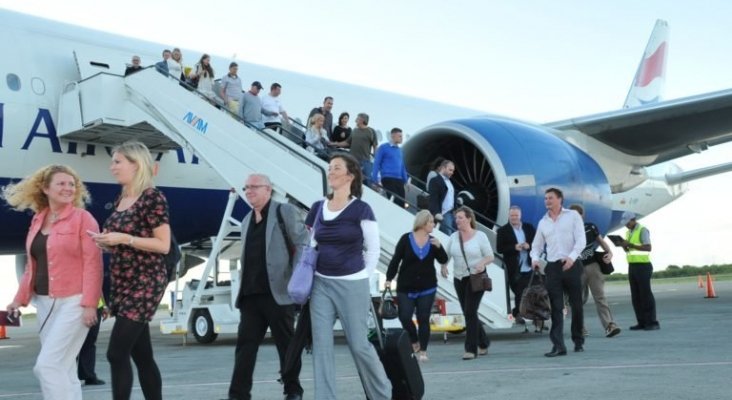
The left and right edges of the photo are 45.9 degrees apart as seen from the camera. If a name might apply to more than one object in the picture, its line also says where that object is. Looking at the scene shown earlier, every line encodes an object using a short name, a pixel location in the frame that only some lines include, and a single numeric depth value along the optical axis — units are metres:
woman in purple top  4.35
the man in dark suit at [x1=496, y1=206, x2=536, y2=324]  9.26
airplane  9.37
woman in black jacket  6.77
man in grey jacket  4.82
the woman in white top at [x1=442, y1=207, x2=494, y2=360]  7.00
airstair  8.82
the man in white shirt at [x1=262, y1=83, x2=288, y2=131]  10.96
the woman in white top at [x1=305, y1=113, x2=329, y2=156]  10.23
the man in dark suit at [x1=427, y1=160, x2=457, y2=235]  9.48
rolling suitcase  4.61
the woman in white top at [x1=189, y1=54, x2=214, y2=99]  10.15
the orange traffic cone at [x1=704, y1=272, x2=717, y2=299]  17.02
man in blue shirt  9.97
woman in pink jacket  3.84
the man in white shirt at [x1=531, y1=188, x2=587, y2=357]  7.05
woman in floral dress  3.85
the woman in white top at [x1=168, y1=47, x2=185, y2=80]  10.24
